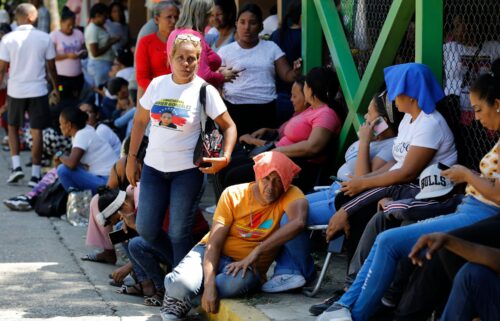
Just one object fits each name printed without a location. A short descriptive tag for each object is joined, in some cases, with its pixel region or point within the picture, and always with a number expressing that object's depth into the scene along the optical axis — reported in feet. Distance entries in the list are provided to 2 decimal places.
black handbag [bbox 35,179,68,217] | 35.06
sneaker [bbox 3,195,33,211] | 36.14
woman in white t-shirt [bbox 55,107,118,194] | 34.24
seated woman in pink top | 26.35
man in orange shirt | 21.89
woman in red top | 27.78
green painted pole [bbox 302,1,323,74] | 30.60
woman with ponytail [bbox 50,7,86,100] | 49.32
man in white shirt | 40.96
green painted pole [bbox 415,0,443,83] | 22.95
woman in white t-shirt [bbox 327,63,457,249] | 21.17
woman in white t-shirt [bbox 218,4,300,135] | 30.14
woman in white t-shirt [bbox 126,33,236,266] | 22.79
